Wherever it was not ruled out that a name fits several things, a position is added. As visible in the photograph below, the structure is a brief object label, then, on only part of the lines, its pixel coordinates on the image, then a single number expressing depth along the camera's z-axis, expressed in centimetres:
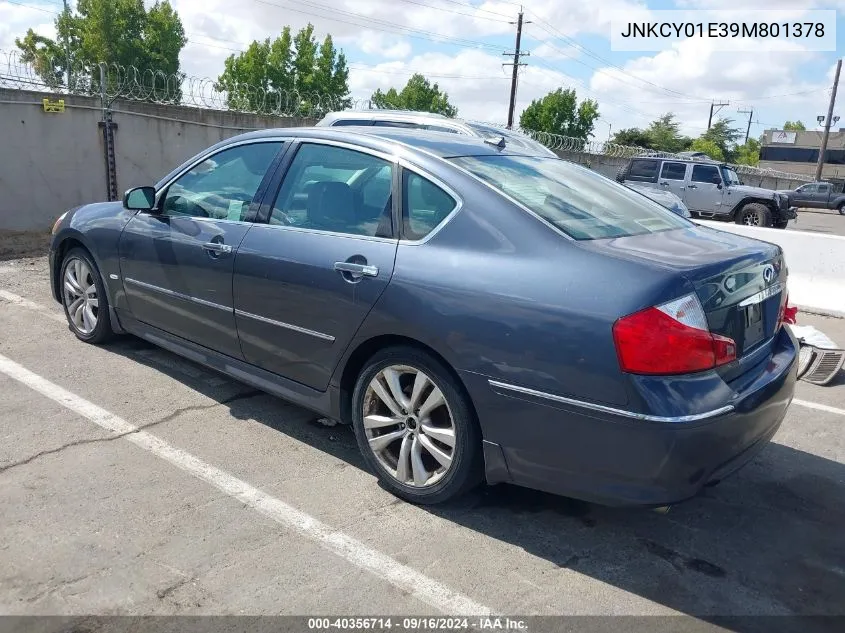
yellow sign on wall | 1048
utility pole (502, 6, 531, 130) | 4025
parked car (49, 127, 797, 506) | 265
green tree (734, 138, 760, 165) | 10206
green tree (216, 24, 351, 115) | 5359
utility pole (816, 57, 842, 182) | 4841
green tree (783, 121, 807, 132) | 12754
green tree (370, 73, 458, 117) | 6291
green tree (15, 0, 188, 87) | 4938
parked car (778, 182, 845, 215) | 3597
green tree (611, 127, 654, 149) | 7438
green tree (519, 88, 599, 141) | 6028
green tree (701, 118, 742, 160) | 8938
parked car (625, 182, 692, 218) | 1117
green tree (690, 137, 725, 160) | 8094
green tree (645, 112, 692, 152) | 7675
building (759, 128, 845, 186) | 6944
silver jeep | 1767
